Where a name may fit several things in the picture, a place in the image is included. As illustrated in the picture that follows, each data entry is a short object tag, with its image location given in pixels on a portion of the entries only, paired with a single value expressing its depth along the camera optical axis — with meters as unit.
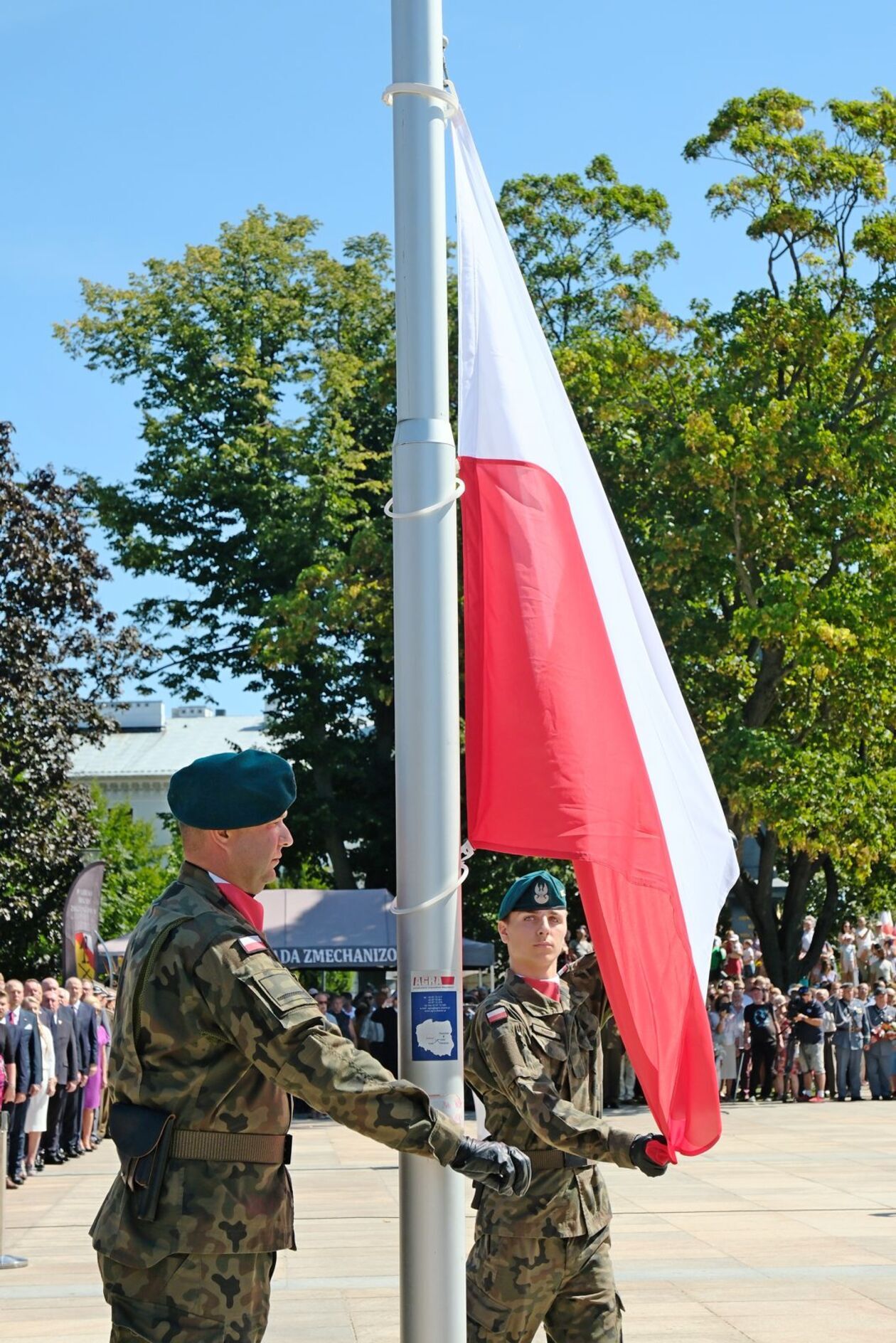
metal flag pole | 4.01
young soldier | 5.14
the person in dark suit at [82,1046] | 19.16
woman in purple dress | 20.59
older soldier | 3.66
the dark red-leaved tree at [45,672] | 30.38
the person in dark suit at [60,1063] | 18.14
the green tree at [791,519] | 25.86
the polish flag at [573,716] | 4.49
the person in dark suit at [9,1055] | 15.97
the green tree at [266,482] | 36.28
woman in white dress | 17.34
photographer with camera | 26.00
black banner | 24.30
